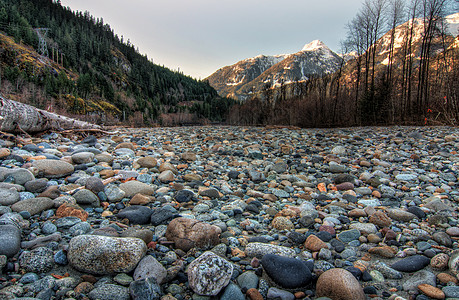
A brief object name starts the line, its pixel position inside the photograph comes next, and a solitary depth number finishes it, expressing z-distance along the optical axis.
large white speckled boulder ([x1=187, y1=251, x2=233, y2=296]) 1.68
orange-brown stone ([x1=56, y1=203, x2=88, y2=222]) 2.63
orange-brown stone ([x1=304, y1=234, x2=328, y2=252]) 2.40
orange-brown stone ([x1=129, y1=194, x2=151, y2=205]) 3.28
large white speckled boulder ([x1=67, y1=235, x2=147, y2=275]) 1.79
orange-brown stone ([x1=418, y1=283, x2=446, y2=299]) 1.65
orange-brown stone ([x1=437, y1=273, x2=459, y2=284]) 1.80
